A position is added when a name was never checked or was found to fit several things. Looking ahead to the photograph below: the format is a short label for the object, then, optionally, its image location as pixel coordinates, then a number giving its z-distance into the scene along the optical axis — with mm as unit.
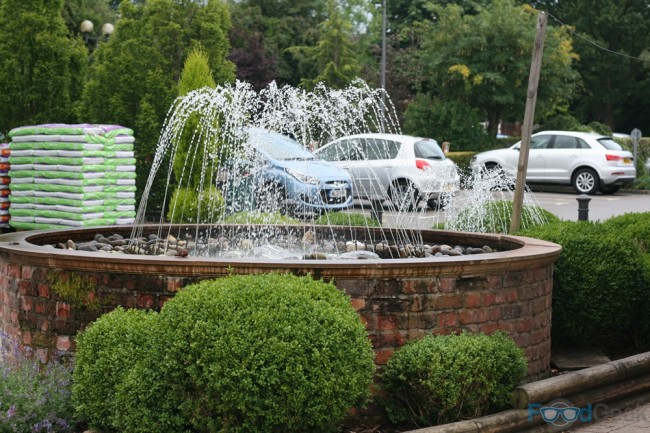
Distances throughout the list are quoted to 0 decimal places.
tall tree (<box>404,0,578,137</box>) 33031
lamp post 26395
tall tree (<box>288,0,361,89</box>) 38744
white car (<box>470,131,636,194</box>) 25562
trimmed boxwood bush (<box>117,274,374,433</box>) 4551
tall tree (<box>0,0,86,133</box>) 17719
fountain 5504
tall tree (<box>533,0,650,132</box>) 44156
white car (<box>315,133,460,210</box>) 19750
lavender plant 5090
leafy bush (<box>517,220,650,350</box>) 7203
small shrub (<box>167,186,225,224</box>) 13727
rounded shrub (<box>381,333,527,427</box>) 5258
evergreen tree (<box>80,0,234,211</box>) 18281
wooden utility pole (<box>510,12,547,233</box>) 10164
